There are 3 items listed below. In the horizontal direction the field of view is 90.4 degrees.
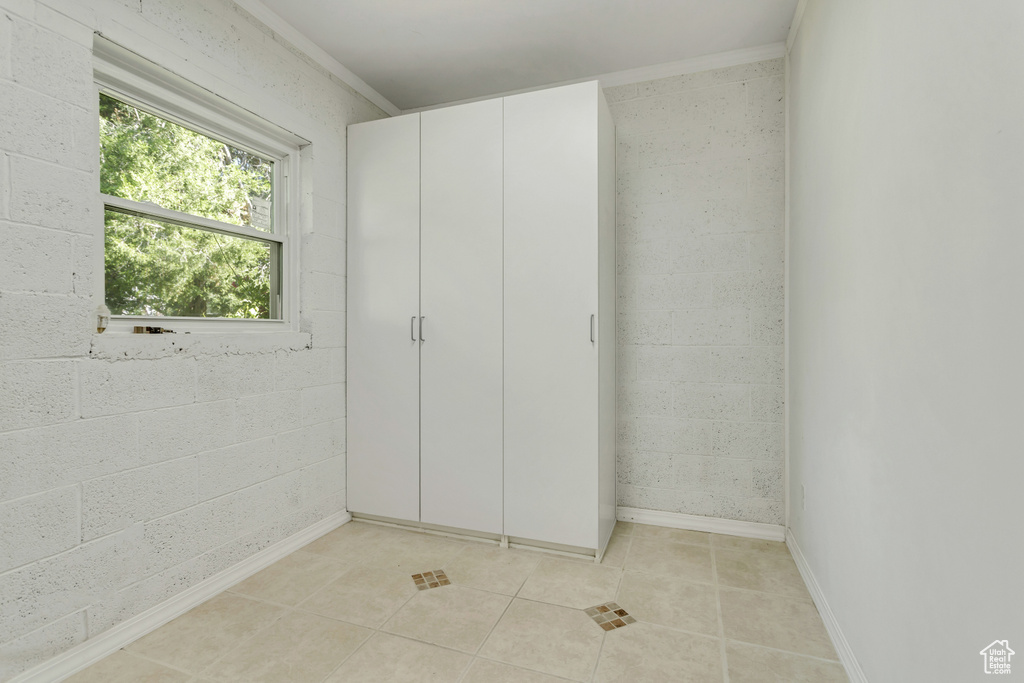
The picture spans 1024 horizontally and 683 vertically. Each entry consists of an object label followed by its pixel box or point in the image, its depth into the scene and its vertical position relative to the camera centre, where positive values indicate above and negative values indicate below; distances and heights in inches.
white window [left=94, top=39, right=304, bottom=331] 72.9 +22.9
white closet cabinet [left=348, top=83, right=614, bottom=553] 92.7 +4.4
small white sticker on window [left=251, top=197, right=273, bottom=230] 96.2 +24.6
